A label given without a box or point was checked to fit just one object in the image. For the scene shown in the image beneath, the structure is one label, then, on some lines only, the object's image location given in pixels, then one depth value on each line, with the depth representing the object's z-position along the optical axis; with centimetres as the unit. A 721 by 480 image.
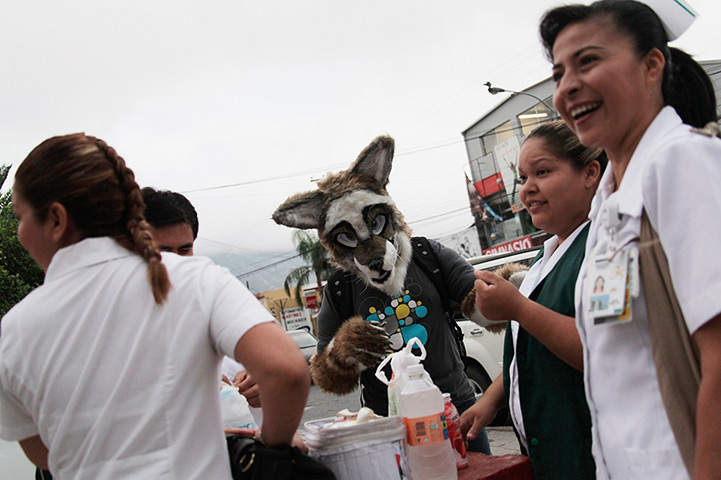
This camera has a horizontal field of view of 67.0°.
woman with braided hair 126
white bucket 156
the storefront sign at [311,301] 3312
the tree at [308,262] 3306
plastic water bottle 165
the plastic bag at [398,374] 182
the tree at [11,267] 1042
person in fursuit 250
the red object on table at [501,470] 176
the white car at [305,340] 1415
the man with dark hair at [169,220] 239
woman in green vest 163
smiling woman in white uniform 107
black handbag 135
